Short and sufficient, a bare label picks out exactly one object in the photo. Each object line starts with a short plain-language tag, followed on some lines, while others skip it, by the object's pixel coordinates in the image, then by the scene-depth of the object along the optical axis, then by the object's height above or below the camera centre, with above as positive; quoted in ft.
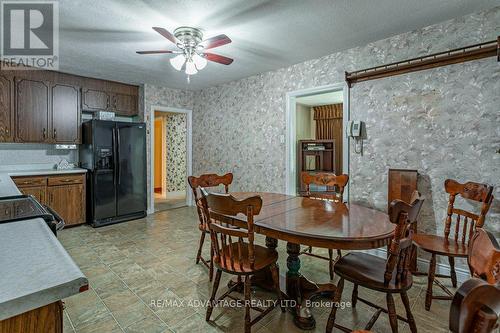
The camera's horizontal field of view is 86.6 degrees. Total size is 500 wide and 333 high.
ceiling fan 8.74 +3.68
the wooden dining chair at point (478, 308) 1.79 -1.01
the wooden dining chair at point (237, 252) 5.55 -2.13
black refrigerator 14.10 -0.48
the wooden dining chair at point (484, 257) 2.55 -1.02
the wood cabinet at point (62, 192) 12.44 -1.57
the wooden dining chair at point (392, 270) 4.76 -2.33
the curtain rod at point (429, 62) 7.80 +3.30
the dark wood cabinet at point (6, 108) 12.37 +2.44
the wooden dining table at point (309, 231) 5.08 -1.42
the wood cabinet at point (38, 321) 1.99 -1.27
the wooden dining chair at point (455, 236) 6.94 -2.20
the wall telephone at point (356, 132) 10.45 +1.15
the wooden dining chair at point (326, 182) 9.09 -0.76
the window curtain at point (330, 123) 19.60 +2.90
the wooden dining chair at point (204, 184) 8.47 -0.89
